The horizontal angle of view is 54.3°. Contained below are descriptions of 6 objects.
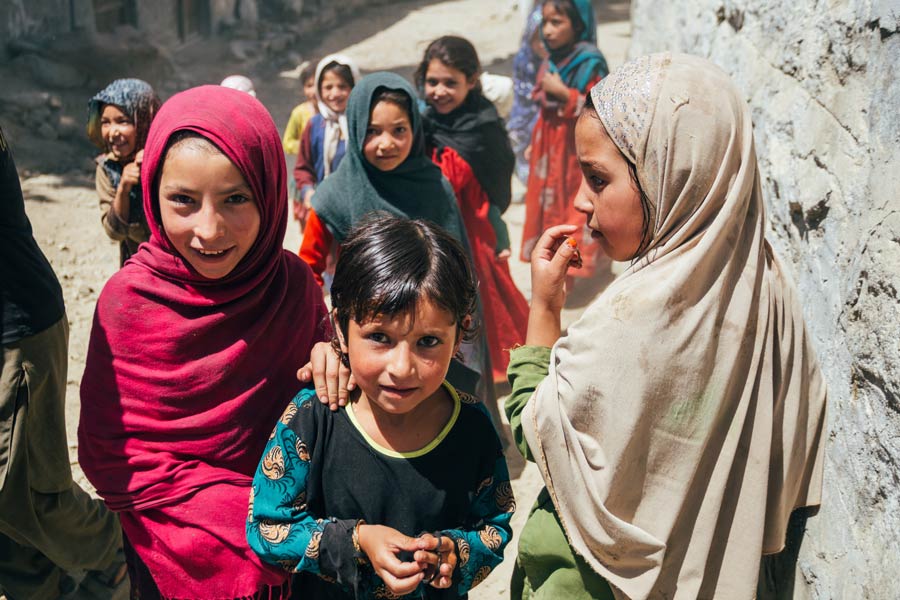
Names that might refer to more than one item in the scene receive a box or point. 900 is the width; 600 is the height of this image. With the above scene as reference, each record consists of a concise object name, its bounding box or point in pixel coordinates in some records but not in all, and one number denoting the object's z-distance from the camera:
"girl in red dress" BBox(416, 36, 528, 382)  4.14
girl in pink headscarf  2.00
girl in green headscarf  3.38
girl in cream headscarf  1.61
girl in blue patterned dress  1.75
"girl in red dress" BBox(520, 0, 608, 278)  5.91
